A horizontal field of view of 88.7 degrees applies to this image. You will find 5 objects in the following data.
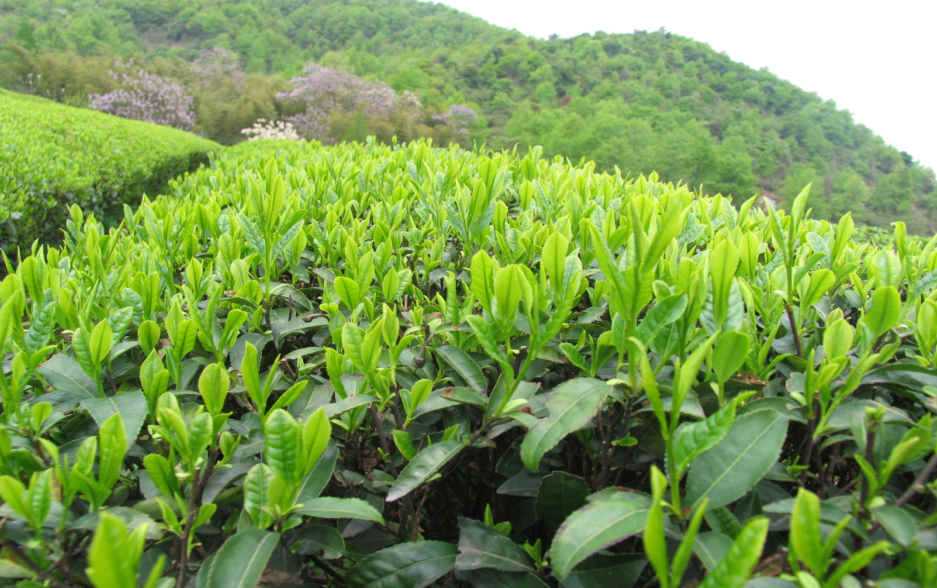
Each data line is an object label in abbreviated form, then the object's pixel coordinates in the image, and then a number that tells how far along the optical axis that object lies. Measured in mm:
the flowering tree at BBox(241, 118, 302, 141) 23519
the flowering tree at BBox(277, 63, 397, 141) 29234
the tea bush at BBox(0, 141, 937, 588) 697
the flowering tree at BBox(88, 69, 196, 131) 25078
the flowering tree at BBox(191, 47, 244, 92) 34062
